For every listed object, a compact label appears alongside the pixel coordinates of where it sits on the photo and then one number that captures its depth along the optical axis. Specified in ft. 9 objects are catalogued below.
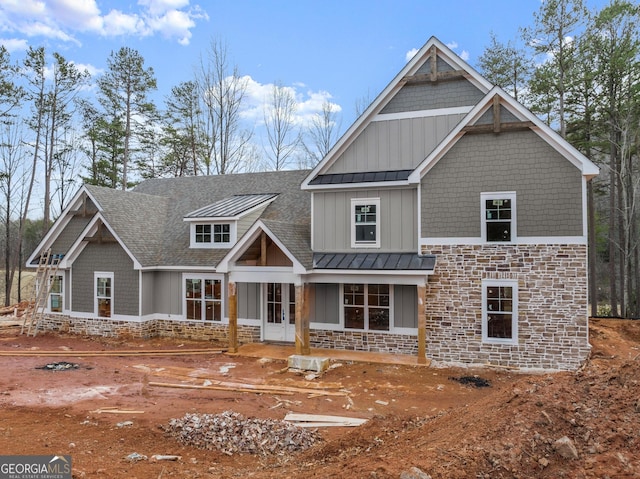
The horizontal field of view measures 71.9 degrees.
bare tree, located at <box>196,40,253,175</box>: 94.17
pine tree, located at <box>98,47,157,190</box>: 91.76
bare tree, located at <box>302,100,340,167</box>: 96.84
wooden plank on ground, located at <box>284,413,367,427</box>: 25.21
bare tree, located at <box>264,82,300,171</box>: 95.76
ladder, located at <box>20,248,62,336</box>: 57.22
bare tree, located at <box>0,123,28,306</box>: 83.68
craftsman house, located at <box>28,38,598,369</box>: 37.65
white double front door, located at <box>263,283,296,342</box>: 48.03
